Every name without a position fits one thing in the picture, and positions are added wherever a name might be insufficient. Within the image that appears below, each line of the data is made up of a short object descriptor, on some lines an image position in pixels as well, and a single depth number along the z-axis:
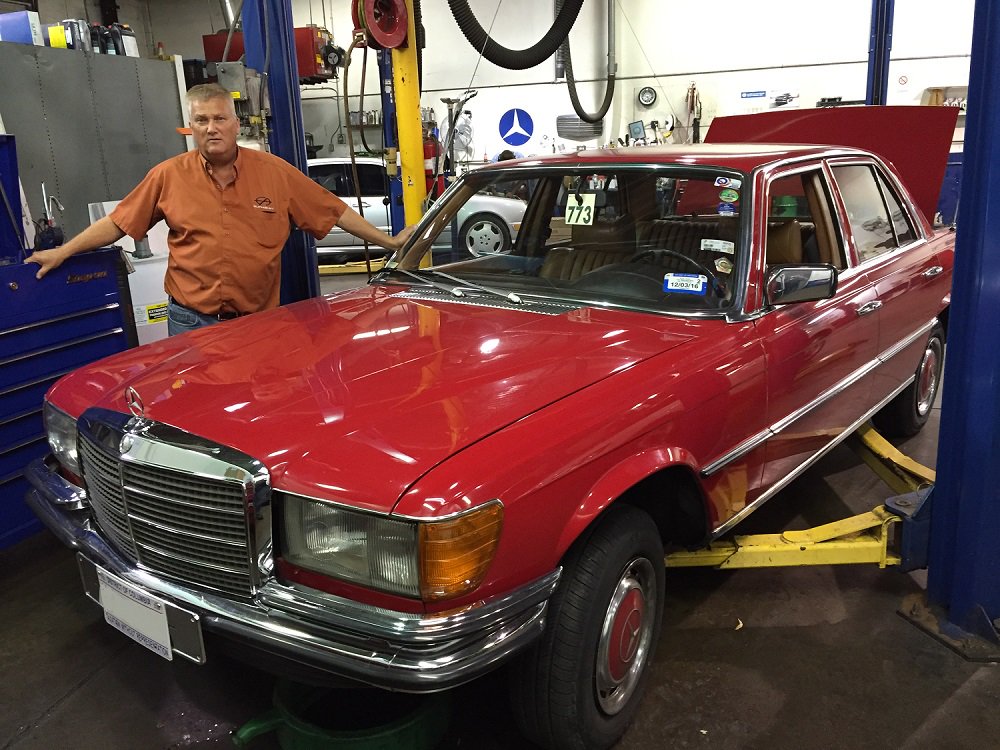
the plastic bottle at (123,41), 6.30
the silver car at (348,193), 11.30
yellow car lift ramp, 2.59
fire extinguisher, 7.36
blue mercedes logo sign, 13.95
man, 3.33
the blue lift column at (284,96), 4.34
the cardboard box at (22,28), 5.80
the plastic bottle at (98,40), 6.24
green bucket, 1.92
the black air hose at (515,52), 5.95
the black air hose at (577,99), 11.38
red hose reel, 5.12
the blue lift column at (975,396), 2.21
